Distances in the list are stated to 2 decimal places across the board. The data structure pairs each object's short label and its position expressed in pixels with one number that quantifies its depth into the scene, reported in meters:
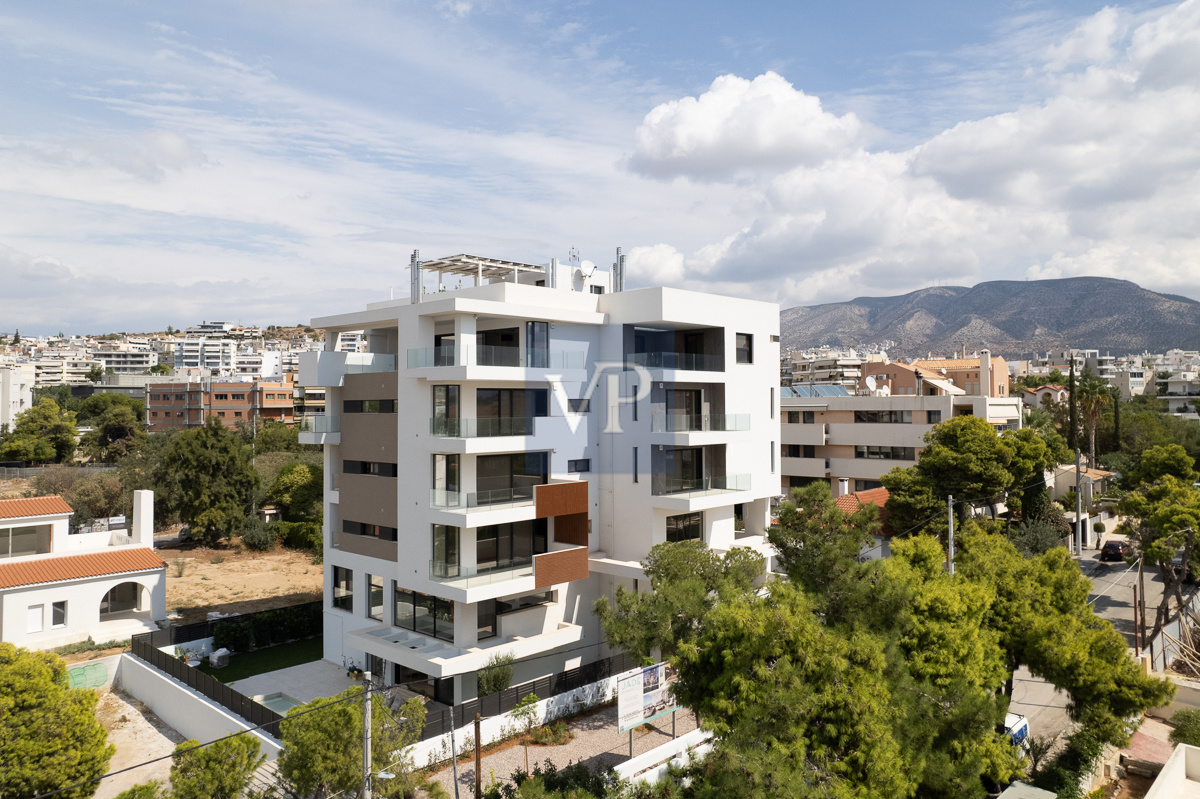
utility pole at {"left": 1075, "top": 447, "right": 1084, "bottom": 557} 45.60
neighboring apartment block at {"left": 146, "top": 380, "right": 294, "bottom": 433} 99.25
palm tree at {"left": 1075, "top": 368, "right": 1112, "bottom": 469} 63.22
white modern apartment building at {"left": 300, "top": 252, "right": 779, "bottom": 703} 23.88
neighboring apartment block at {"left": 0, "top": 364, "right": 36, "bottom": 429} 99.44
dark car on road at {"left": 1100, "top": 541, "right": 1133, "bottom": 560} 44.66
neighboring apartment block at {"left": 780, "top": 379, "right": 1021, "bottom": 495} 48.00
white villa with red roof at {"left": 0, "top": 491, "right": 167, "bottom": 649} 30.08
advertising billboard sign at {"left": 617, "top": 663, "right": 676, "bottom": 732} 18.27
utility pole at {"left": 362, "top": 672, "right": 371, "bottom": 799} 13.75
